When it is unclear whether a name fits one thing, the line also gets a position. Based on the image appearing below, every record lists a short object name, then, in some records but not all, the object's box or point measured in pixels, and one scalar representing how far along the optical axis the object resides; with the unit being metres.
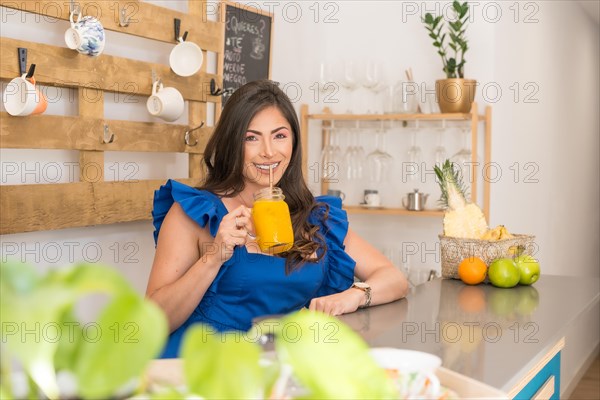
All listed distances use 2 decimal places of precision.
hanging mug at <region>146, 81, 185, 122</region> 2.96
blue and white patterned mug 2.59
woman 2.15
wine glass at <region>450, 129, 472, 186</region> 3.61
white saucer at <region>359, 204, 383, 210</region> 3.88
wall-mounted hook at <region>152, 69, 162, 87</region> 3.01
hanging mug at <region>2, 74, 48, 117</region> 2.39
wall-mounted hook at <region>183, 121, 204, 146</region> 3.22
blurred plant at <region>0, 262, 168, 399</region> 0.47
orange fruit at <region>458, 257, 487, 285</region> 2.32
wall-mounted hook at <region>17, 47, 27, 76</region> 2.43
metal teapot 3.76
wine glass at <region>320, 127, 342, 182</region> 3.94
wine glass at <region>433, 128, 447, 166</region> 3.73
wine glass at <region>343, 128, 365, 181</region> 3.87
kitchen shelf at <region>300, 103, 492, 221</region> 3.56
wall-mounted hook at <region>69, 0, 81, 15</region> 2.62
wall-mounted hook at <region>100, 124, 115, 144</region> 2.79
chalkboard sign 3.57
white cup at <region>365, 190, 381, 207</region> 3.89
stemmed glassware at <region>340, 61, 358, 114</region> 3.86
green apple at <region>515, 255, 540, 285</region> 2.31
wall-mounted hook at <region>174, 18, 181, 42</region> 3.10
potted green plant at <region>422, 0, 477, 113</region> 3.52
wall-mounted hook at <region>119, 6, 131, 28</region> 2.84
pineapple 2.45
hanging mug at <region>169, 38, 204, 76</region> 3.11
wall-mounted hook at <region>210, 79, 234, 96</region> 3.35
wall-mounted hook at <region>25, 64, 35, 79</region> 2.40
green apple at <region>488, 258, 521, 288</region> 2.27
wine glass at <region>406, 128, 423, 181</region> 3.77
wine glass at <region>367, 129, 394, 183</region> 3.84
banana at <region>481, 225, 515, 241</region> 2.40
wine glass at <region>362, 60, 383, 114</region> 3.79
